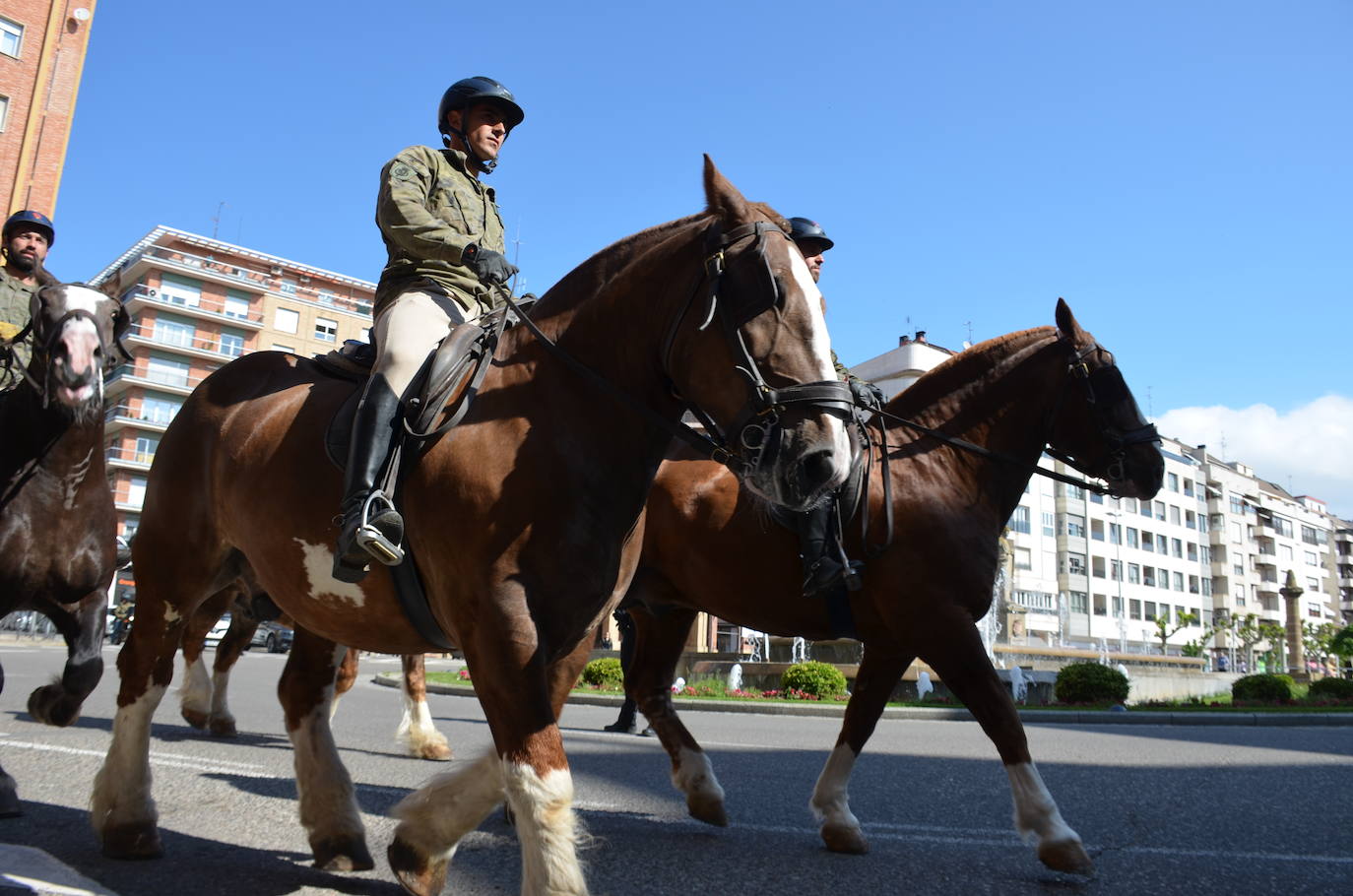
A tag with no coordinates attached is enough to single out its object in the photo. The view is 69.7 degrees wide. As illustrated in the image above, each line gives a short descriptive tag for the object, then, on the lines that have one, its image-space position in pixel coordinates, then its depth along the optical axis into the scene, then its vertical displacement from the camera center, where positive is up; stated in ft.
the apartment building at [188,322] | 229.04 +73.79
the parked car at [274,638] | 138.82 -2.21
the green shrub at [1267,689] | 71.41 -0.76
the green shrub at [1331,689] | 72.54 -0.52
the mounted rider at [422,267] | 10.43 +4.82
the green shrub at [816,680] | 62.69 -1.72
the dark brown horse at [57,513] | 16.53 +1.69
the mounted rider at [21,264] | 19.74 +6.96
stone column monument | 142.61 +8.04
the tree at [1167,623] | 295.48 +16.03
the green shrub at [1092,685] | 63.67 -1.06
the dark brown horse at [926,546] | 14.97 +1.84
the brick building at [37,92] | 119.65 +64.67
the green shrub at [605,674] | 69.05 -2.28
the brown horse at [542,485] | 9.21 +1.58
